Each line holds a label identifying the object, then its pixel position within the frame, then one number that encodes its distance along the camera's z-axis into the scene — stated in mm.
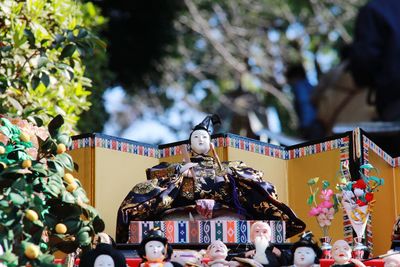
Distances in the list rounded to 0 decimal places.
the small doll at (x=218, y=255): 14984
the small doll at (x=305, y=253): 15023
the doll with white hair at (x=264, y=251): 15273
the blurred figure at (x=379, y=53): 30438
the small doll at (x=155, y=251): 15070
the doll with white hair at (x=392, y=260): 14898
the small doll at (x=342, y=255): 15023
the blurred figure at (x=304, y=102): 32500
